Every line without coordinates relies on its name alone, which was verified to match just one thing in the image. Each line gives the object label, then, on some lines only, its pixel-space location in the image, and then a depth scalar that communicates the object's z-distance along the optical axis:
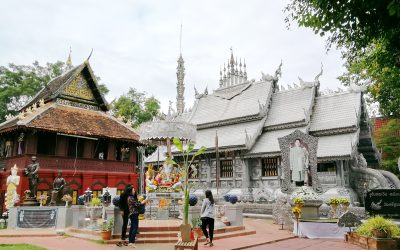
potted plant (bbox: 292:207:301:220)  12.59
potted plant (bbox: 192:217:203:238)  10.85
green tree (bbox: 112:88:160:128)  39.28
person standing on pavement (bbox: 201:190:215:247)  9.91
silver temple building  19.78
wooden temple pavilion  21.89
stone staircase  10.84
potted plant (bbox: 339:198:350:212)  13.03
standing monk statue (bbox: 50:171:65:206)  16.97
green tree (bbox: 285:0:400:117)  7.35
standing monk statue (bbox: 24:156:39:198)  17.53
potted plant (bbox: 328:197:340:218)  13.24
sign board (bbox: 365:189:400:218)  12.15
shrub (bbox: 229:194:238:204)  13.77
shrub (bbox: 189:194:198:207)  11.93
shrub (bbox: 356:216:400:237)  9.16
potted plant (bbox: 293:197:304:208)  12.78
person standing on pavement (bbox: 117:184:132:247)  10.08
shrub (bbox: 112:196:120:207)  11.03
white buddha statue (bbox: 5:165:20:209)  18.58
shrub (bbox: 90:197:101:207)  14.64
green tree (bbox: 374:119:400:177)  25.92
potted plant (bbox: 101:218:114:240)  10.66
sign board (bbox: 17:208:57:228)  15.24
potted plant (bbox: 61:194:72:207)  14.97
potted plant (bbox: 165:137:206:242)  7.99
